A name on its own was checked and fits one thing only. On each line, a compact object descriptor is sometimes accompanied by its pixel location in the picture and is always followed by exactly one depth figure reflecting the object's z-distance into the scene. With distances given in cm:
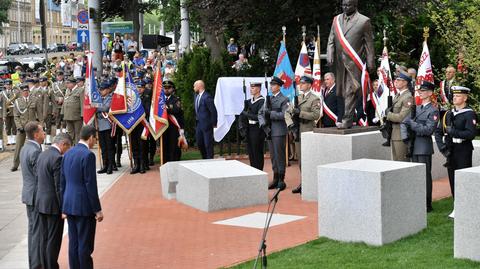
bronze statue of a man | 1476
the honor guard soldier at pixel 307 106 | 1617
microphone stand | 831
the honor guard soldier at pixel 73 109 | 2256
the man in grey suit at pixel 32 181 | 1102
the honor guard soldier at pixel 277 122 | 1666
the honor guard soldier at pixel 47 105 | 2444
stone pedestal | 1464
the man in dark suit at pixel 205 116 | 1962
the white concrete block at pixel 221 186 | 1486
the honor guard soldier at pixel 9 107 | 2606
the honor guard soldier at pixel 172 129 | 2048
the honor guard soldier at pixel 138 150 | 2038
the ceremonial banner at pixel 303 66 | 1914
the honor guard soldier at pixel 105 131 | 2044
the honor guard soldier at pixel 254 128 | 1709
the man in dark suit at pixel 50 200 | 1067
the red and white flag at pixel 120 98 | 2022
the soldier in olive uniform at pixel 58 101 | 2564
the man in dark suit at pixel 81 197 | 1021
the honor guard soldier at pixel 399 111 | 1373
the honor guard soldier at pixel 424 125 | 1299
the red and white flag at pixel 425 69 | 1747
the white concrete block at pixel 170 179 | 1633
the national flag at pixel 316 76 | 1738
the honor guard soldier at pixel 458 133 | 1221
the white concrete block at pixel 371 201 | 1131
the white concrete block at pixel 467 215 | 1012
